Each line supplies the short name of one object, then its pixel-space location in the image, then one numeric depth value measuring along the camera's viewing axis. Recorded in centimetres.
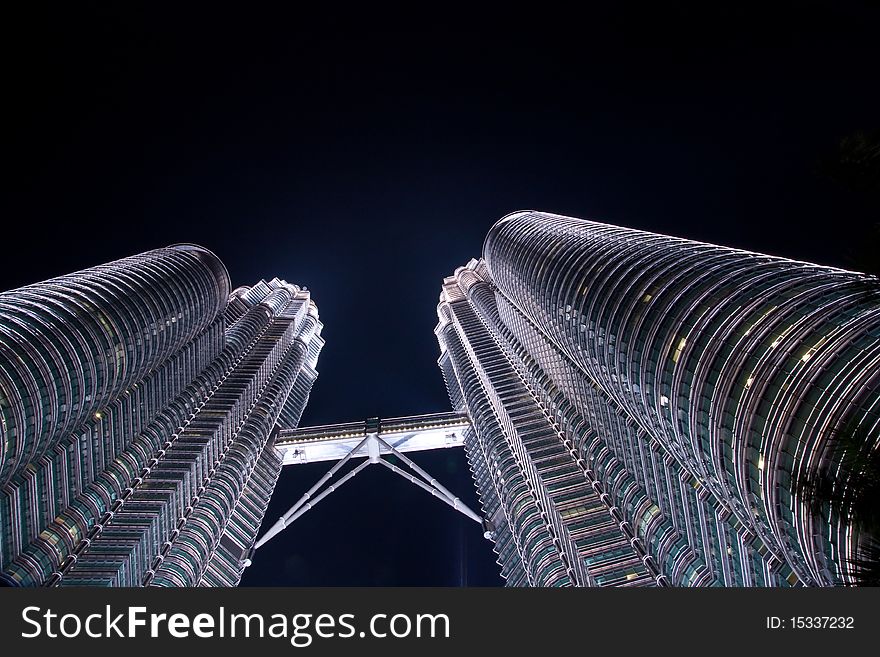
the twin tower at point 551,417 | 4069
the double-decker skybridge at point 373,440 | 17000
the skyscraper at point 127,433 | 7844
